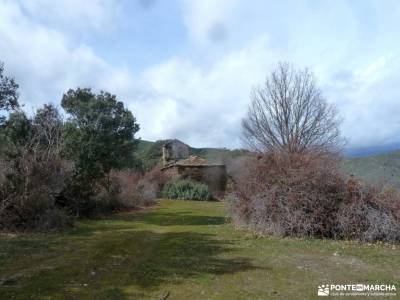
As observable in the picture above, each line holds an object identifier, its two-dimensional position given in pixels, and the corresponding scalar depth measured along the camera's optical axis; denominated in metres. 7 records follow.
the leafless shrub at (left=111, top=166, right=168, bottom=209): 24.19
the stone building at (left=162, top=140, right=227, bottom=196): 42.34
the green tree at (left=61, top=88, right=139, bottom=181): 18.36
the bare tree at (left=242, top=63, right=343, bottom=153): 27.47
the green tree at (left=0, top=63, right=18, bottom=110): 12.65
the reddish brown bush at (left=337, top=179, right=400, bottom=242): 12.12
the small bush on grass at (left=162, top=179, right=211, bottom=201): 36.00
